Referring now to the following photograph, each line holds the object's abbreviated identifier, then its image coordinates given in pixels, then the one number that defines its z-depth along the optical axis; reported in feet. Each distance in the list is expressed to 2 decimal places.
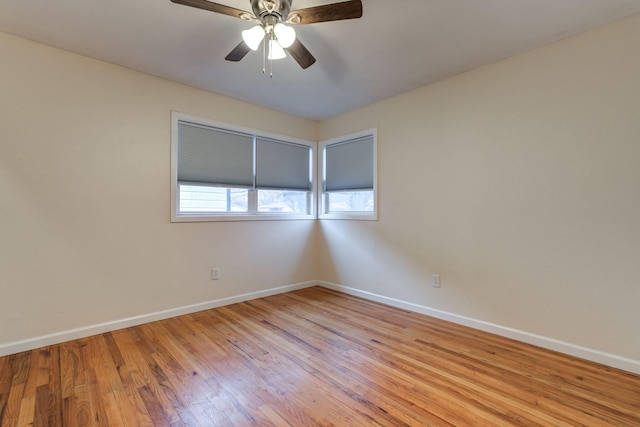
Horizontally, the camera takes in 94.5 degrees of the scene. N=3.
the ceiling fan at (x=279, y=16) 5.56
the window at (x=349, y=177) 12.48
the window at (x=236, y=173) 10.63
